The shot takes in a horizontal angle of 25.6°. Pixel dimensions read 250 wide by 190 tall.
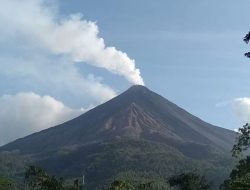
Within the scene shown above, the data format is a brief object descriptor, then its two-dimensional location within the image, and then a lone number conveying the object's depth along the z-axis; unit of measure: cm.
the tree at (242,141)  4635
